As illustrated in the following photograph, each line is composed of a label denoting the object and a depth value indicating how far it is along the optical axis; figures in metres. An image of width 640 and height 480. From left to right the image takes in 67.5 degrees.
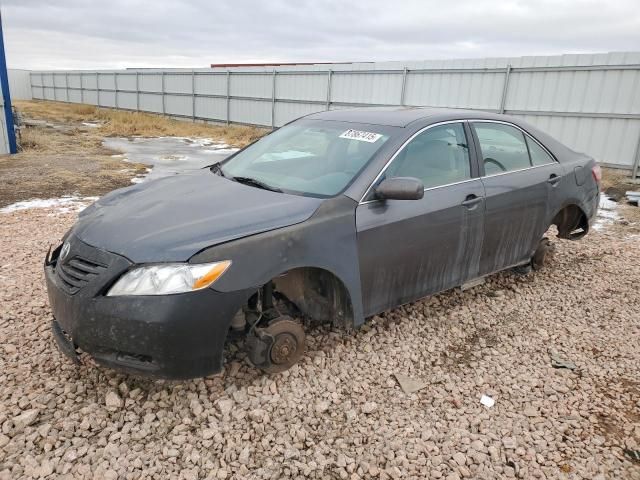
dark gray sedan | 2.39
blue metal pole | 11.48
